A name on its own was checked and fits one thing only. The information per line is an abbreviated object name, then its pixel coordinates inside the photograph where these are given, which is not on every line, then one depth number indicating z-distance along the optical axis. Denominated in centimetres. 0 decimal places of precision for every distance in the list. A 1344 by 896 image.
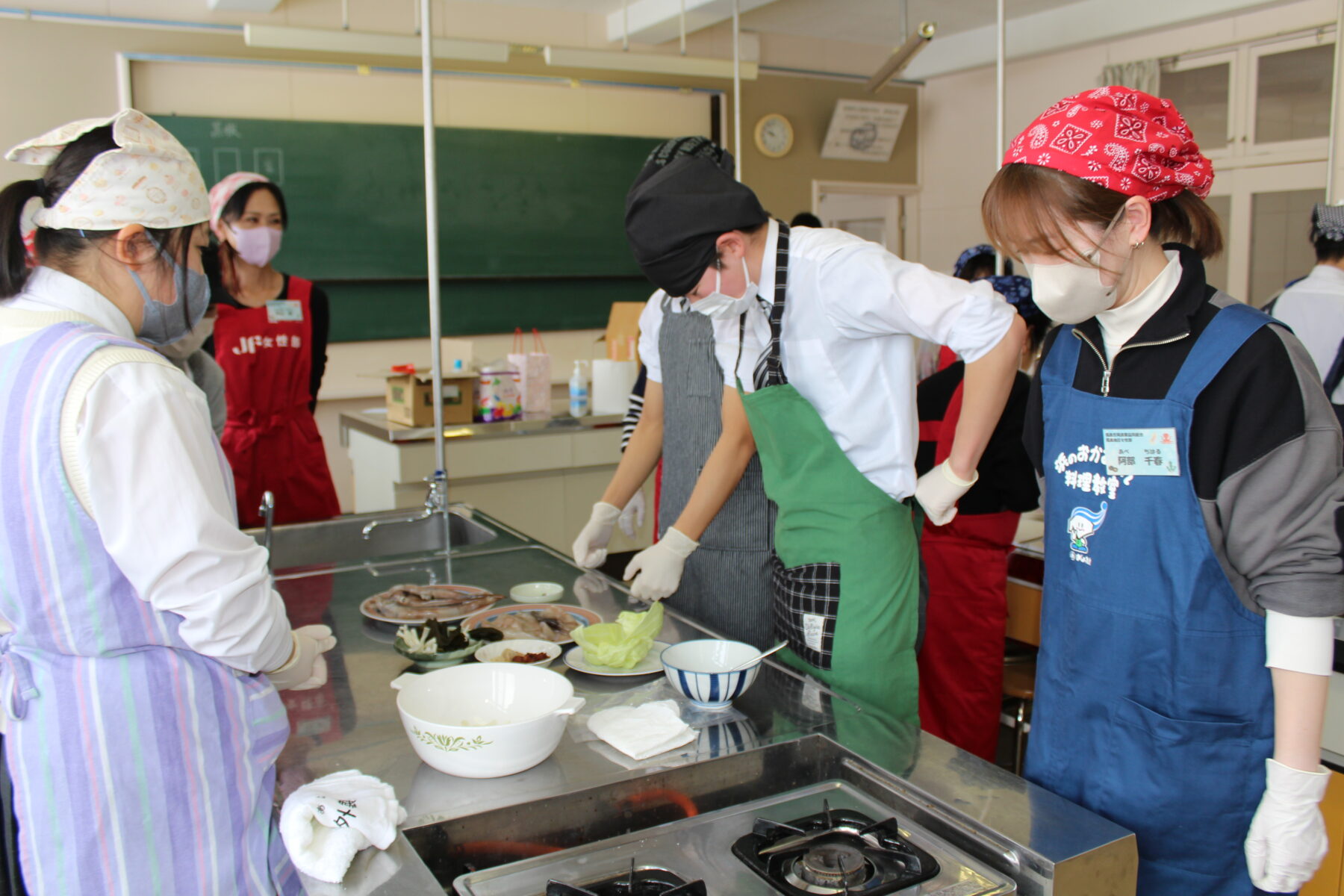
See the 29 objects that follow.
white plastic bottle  456
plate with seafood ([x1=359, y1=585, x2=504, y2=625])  178
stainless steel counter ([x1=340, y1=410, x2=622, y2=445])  402
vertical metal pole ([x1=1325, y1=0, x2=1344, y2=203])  340
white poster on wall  734
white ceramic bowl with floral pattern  117
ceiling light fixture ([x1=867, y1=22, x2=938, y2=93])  435
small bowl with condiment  154
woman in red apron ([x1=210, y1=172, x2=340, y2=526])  298
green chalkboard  561
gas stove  99
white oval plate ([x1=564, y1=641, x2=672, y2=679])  150
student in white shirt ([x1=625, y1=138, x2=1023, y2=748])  165
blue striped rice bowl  135
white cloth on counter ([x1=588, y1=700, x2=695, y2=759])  125
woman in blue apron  114
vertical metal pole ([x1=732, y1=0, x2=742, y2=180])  386
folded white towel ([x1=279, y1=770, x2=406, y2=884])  100
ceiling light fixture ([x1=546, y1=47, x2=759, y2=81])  447
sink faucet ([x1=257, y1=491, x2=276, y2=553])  197
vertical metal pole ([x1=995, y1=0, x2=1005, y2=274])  267
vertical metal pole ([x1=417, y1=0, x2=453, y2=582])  226
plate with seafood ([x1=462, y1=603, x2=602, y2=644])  167
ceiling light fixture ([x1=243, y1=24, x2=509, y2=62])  375
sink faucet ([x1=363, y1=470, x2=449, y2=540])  239
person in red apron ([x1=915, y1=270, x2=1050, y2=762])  238
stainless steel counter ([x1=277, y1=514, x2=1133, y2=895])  103
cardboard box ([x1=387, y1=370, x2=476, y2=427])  408
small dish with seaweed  157
